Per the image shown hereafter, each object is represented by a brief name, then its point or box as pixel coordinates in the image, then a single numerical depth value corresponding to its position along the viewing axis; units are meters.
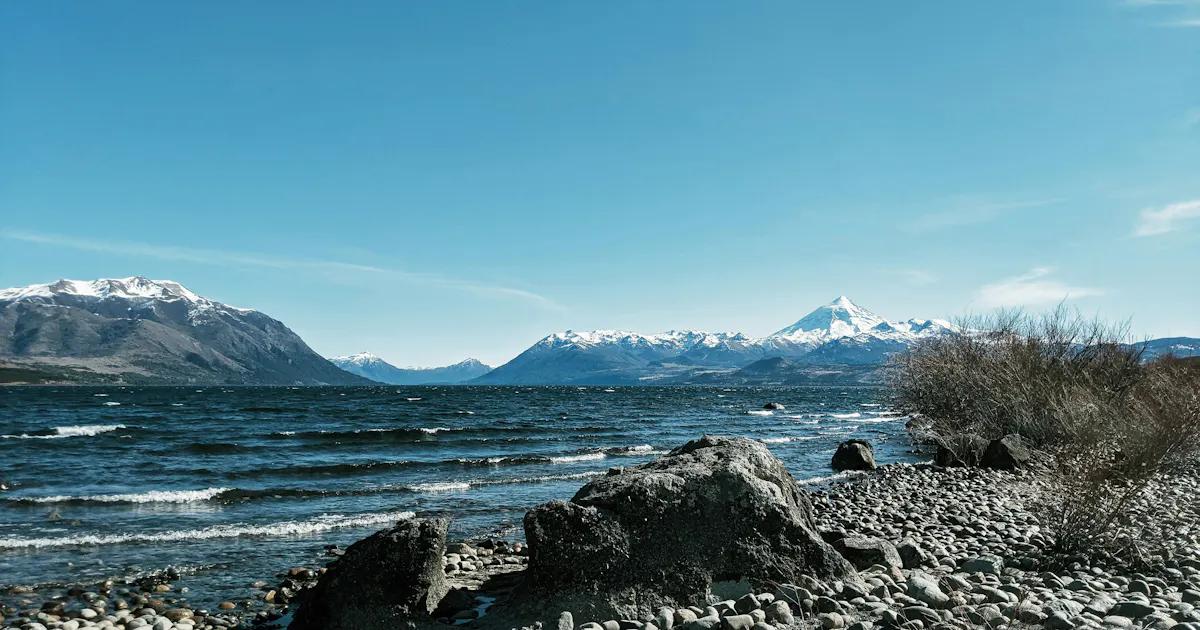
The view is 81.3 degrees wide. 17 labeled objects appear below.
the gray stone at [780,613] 7.54
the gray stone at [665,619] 7.65
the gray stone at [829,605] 7.97
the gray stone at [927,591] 8.16
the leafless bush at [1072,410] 10.59
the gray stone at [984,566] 9.98
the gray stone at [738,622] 7.33
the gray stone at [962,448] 27.53
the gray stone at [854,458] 28.06
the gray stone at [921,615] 7.40
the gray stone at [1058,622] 7.16
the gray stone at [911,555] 10.48
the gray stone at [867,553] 9.82
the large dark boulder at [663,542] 8.21
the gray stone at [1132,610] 7.62
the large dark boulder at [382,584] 8.31
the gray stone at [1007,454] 24.34
